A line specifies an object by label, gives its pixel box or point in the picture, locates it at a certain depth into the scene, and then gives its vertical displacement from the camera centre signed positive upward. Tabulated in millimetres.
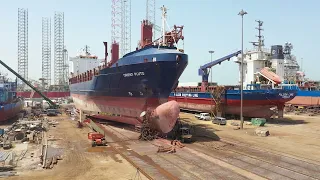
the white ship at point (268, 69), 50562 +4558
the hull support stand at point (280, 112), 37731 -2477
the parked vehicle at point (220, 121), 34844 -3369
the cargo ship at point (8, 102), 36500 -1390
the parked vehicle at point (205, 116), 39006 -3239
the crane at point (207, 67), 46181 +4267
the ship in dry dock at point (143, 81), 24578 +1104
